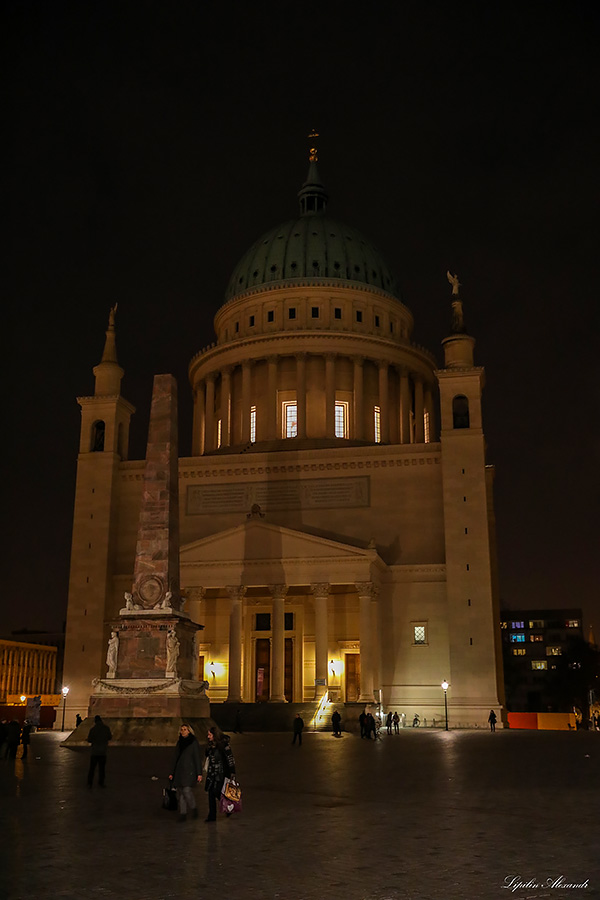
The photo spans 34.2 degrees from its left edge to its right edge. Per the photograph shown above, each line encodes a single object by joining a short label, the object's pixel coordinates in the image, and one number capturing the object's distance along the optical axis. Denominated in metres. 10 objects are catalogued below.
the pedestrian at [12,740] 28.30
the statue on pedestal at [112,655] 32.81
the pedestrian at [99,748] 19.65
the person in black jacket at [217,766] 14.94
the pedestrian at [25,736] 30.93
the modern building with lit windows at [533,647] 139.12
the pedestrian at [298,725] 36.20
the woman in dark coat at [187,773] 15.16
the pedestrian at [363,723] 41.03
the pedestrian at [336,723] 43.56
